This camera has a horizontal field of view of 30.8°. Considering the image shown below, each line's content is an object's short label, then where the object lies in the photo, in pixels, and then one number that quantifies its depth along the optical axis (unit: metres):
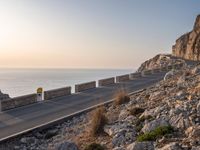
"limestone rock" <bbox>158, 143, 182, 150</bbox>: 10.38
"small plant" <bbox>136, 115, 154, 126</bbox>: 14.72
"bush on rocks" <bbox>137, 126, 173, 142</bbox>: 12.06
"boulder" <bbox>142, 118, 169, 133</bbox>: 13.01
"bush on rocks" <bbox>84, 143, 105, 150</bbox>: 12.63
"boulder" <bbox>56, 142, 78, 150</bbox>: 12.36
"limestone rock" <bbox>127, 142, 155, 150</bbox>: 11.27
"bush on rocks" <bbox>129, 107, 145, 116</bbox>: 17.03
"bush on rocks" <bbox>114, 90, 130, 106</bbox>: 22.97
